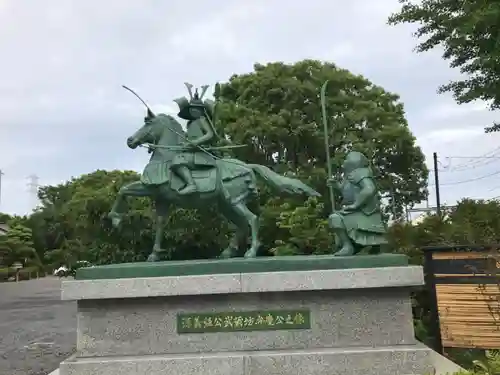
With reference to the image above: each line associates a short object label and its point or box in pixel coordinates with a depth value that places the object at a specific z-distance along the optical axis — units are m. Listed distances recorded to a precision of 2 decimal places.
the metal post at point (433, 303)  7.64
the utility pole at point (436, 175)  25.66
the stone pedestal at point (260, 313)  6.11
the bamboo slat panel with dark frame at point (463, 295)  7.06
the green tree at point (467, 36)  8.77
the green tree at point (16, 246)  45.75
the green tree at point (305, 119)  20.25
